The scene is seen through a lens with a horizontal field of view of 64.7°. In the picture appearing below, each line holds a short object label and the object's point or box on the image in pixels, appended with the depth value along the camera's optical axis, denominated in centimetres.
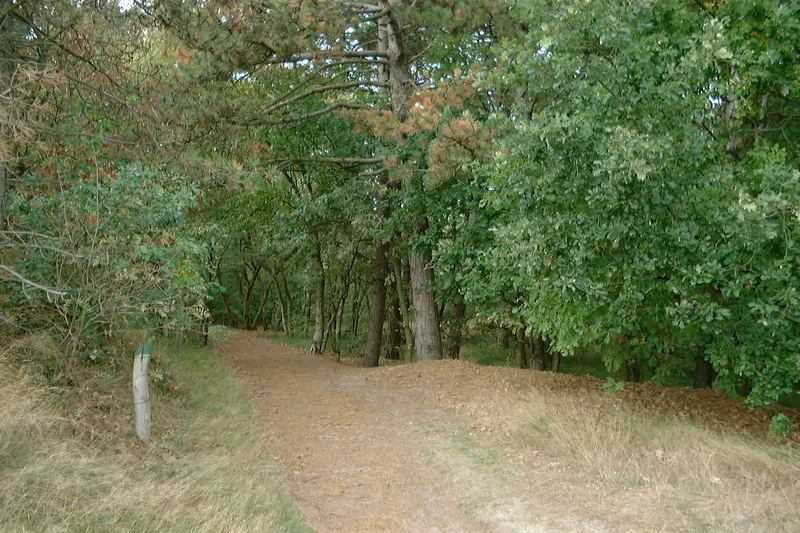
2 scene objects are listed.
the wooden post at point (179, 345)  1313
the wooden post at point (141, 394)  637
